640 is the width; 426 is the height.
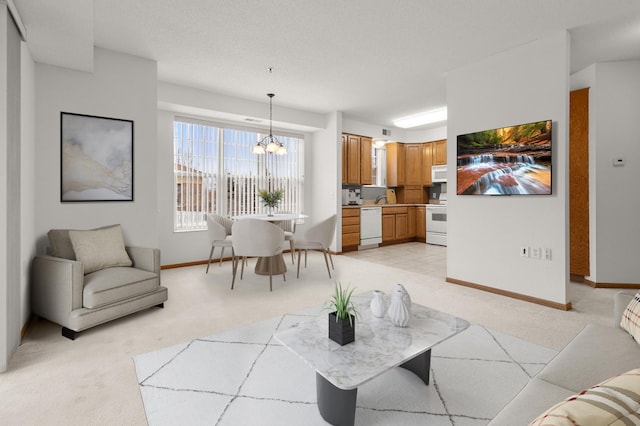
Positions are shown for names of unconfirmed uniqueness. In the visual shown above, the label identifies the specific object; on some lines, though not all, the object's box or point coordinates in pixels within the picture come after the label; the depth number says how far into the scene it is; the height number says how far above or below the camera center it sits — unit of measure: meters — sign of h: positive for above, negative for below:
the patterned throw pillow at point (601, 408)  0.65 -0.41
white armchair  2.61 -0.60
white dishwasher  6.88 -0.33
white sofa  1.13 -0.67
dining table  4.59 -0.77
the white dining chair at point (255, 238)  3.91 -0.33
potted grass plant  1.70 -0.59
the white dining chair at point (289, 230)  4.73 -0.33
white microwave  7.52 +0.86
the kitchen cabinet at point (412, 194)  8.20 +0.41
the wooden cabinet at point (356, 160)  6.91 +1.10
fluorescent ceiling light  6.31 +1.89
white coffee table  1.47 -0.70
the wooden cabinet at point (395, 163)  8.00 +1.15
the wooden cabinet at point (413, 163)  8.04 +1.16
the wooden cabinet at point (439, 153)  7.55 +1.35
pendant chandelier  4.66 +0.89
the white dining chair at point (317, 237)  4.61 -0.38
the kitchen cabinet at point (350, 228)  6.57 -0.37
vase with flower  4.83 +0.18
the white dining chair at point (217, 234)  4.59 -0.33
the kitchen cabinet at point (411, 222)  7.95 -0.28
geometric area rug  1.70 -1.05
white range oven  7.32 -0.31
